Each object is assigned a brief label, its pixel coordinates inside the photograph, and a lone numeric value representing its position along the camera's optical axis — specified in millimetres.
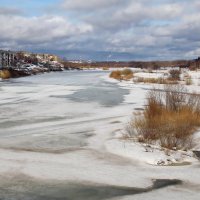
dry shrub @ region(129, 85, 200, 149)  11298
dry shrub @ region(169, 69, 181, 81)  59325
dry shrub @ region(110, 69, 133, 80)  69938
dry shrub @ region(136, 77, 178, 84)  50525
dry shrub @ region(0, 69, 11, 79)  74062
